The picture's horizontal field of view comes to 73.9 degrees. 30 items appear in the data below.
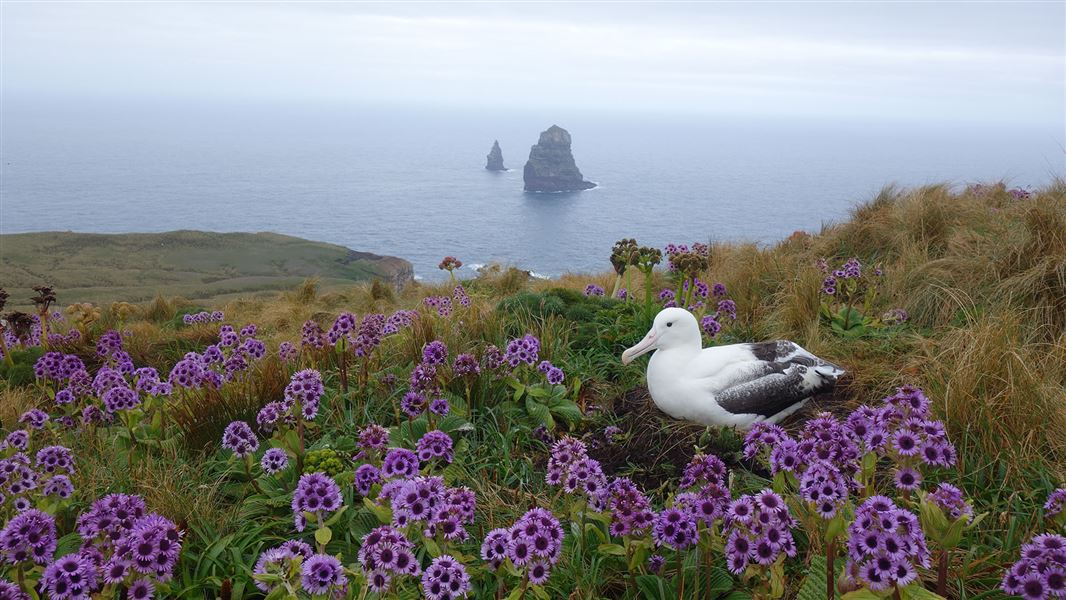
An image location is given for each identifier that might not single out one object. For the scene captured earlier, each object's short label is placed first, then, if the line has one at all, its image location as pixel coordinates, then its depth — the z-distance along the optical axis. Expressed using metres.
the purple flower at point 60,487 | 3.20
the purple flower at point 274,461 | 3.32
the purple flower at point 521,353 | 4.78
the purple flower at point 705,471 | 2.58
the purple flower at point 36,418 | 4.07
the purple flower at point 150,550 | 2.37
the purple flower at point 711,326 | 6.04
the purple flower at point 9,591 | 2.24
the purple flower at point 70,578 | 2.27
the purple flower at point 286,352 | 5.39
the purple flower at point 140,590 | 2.39
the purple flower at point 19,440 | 3.64
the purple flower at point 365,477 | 3.07
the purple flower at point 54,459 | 3.35
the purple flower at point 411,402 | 4.07
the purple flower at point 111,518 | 2.50
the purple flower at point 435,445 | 3.04
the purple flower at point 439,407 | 3.99
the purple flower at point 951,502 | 2.25
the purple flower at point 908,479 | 2.37
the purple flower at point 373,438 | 3.22
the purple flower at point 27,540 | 2.48
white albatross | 4.61
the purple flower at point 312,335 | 5.13
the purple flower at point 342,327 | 4.79
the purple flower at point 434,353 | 4.23
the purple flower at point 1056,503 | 2.38
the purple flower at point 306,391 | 3.69
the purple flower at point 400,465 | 2.85
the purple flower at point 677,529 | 2.40
